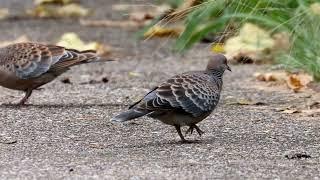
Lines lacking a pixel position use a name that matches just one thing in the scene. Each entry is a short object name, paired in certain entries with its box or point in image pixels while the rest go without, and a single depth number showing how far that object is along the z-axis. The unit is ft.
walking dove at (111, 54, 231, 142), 42.78
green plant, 49.66
